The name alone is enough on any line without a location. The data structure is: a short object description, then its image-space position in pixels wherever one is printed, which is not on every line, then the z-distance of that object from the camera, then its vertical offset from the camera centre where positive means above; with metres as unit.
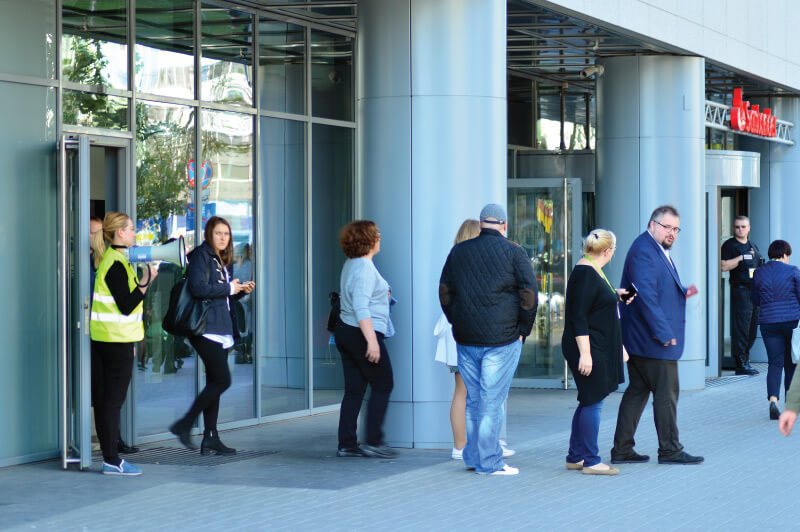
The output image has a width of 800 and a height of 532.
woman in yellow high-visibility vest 12.59 -0.80
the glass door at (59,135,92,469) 12.63 -0.68
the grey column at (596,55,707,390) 21.19 +0.57
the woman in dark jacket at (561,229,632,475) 12.39 -0.89
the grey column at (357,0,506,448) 14.19 +0.36
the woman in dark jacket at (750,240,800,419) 17.24 -0.94
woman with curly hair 13.37 -0.93
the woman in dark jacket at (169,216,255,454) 13.56 -0.79
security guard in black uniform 24.20 -1.07
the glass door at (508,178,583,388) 20.91 -0.47
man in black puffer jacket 12.14 -0.71
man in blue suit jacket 12.98 -0.90
